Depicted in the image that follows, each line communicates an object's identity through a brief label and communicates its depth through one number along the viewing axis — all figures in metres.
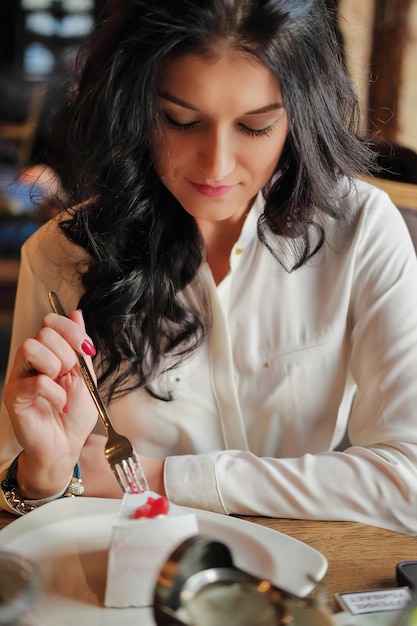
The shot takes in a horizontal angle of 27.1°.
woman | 1.11
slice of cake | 0.82
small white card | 0.78
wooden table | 0.89
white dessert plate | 0.81
